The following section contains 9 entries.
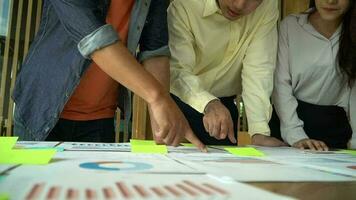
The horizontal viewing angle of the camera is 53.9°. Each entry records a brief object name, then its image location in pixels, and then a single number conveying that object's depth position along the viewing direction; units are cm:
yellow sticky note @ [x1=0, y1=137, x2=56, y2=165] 49
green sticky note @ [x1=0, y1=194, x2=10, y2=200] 29
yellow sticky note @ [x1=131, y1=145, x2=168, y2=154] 71
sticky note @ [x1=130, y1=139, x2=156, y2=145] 86
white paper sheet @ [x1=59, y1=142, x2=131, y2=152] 73
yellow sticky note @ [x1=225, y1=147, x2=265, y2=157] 76
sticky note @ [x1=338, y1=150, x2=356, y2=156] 96
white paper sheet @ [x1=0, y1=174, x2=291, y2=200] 32
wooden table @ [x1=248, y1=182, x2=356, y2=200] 36
